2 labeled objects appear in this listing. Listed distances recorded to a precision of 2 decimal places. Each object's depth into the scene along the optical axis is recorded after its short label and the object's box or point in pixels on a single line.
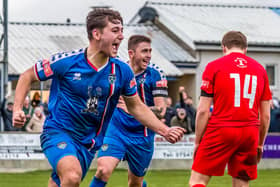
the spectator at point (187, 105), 21.28
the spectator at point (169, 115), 20.92
